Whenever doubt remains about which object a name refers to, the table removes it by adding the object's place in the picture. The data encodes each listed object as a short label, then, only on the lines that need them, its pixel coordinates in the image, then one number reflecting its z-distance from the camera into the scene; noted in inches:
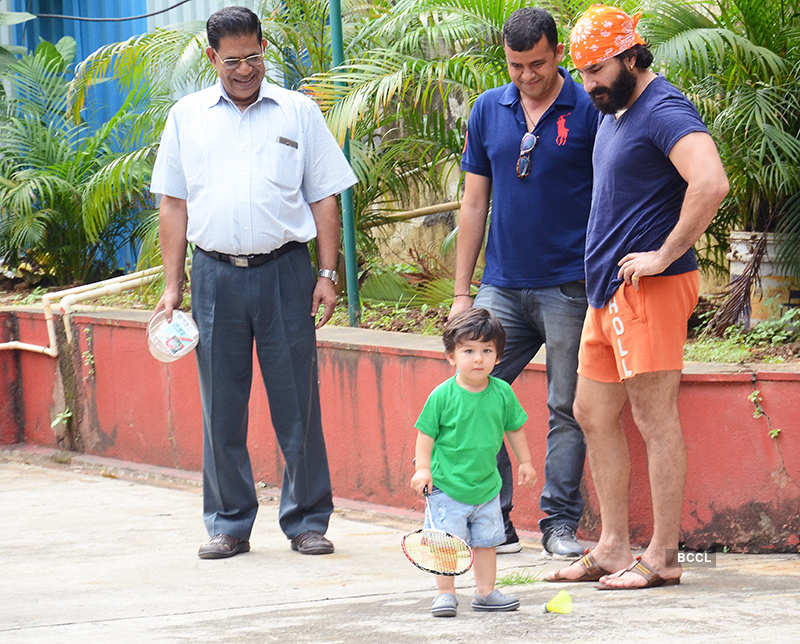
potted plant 446.6
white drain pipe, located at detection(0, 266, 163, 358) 609.0
